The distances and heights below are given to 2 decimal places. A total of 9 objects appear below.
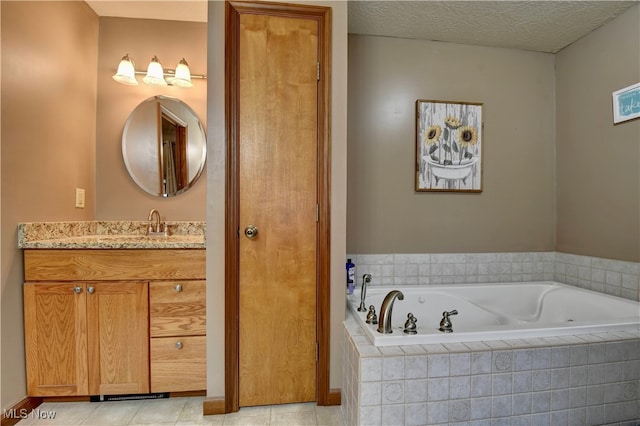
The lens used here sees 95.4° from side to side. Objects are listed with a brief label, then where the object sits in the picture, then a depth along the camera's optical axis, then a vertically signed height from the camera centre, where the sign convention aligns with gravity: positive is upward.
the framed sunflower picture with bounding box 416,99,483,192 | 2.16 +0.49
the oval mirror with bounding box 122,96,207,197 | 2.15 +0.49
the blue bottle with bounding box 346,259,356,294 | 1.96 -0.45
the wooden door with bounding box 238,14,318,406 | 1.58 +0.03
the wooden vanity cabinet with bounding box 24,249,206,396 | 1.56 -0.60
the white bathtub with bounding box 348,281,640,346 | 1.49 -0.60
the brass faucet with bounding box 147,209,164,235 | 2.11 -0.09
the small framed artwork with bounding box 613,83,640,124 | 1.76 +0.67
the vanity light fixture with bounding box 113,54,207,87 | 1.99 +0.97
